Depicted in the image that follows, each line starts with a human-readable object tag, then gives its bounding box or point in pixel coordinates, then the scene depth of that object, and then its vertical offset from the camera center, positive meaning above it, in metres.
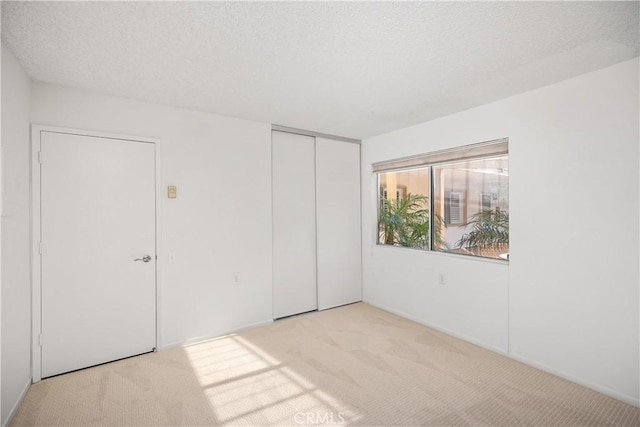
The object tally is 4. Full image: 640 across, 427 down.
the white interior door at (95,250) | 2.66 -0.32
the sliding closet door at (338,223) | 4.39 -0.13
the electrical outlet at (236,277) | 3.62 -0.73
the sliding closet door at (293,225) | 4.04 -0.14
